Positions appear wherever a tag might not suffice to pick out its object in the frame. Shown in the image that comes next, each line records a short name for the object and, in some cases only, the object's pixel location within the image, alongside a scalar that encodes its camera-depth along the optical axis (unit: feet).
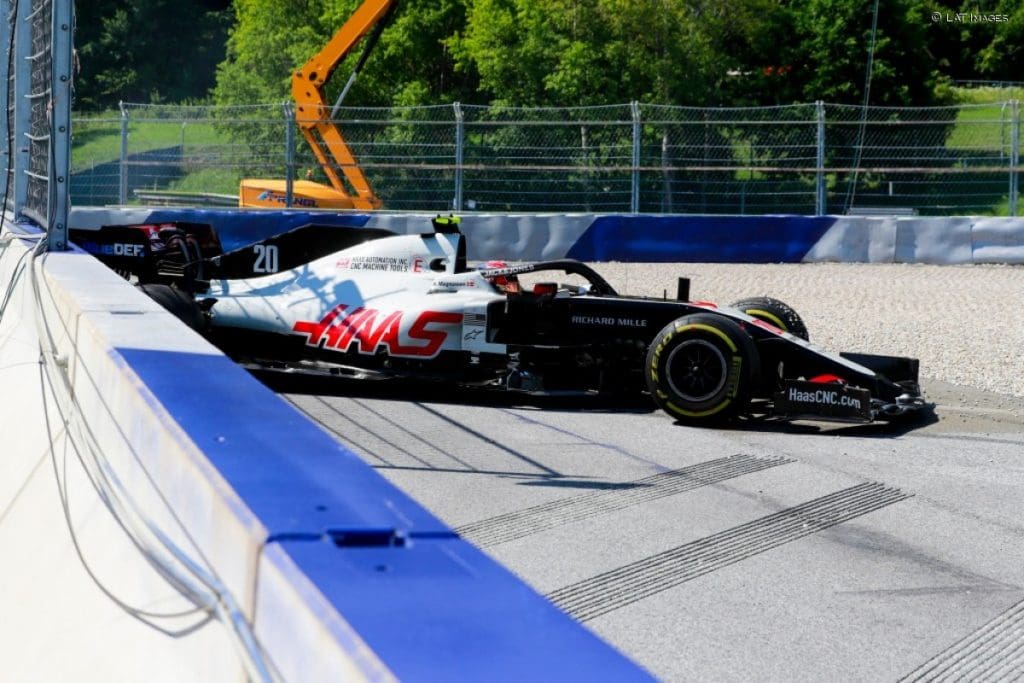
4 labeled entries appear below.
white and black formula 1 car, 55.06
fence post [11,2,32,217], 51.11
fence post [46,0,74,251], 39.40
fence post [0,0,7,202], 56.05
